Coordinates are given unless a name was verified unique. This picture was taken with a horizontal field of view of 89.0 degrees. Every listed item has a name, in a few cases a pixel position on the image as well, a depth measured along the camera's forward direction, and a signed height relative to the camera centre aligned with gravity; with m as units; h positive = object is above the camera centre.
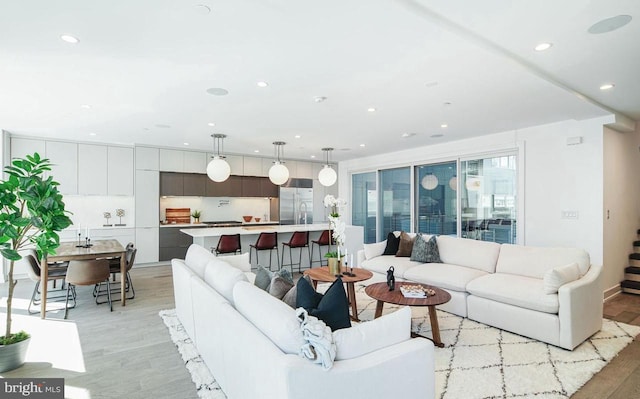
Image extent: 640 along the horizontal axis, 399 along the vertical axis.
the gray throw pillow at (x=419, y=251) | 4.92 -0.75
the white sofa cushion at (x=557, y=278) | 3.17 -0.76
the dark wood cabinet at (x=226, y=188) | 7.89 +0.35
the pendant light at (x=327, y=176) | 6.44 +0.51
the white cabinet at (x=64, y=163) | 6.34 +0.77
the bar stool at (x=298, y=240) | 6.07 -0.72
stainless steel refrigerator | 8.75 +0.00
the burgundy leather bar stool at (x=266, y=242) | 5.76 -0.71
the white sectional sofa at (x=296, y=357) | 1.48 -0.79
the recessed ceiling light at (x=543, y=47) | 2.53 +1.22
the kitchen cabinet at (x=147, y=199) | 6.96 +0.06
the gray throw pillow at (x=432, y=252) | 4.87 -0.76
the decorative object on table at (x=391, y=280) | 3.54 -0.86
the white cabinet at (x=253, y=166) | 8.23 +0.90
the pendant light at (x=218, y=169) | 5.37 +0.54
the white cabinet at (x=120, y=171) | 6.80 +0.65
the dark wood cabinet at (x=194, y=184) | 7.62 +0.42
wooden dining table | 4.02 -0.68
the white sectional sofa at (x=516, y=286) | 3.13 -0.95
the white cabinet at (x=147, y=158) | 6.98 +0.95
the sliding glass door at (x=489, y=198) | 5.67 +0.06
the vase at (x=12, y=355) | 2.69 -1.29
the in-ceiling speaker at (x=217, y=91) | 3.47 +1.20
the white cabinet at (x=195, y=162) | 7.48 +0.93
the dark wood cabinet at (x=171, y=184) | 7.34 +0.42
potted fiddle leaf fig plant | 2.64 -0.14
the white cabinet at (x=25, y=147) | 6.05 +1.04
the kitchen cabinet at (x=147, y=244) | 6.93 -0.91
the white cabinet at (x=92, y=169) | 6.58 +0.67
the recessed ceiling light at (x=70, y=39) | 2.40 +1.22
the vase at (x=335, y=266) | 4.06 -0.80
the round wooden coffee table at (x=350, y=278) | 3.82 -0.91
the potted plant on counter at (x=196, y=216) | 7.84 -0.34
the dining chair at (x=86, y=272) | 4.05 -0.88
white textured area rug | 2.44 -1.40
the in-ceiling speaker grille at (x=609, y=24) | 2.15 +1.21
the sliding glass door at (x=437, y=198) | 6.57 +0.08
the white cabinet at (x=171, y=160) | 7.23 +0.93
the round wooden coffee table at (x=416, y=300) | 3.07 -0.95
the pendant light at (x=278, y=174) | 5.95 +0.51
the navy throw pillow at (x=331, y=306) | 1.89 -0.63
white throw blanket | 1.52 -0.68
